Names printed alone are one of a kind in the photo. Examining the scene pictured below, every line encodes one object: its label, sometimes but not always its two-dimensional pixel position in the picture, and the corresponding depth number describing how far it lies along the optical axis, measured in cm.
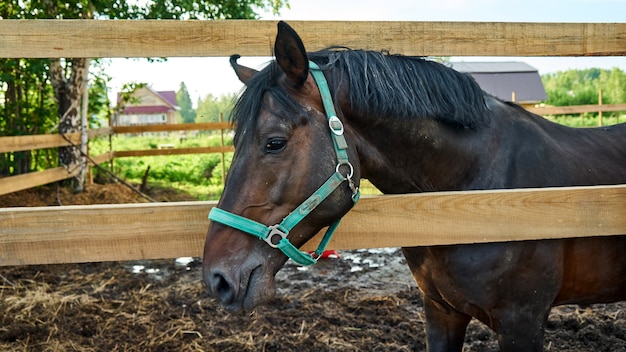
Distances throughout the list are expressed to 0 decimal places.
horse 170
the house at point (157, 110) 5638
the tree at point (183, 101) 6022
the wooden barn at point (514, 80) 3372
